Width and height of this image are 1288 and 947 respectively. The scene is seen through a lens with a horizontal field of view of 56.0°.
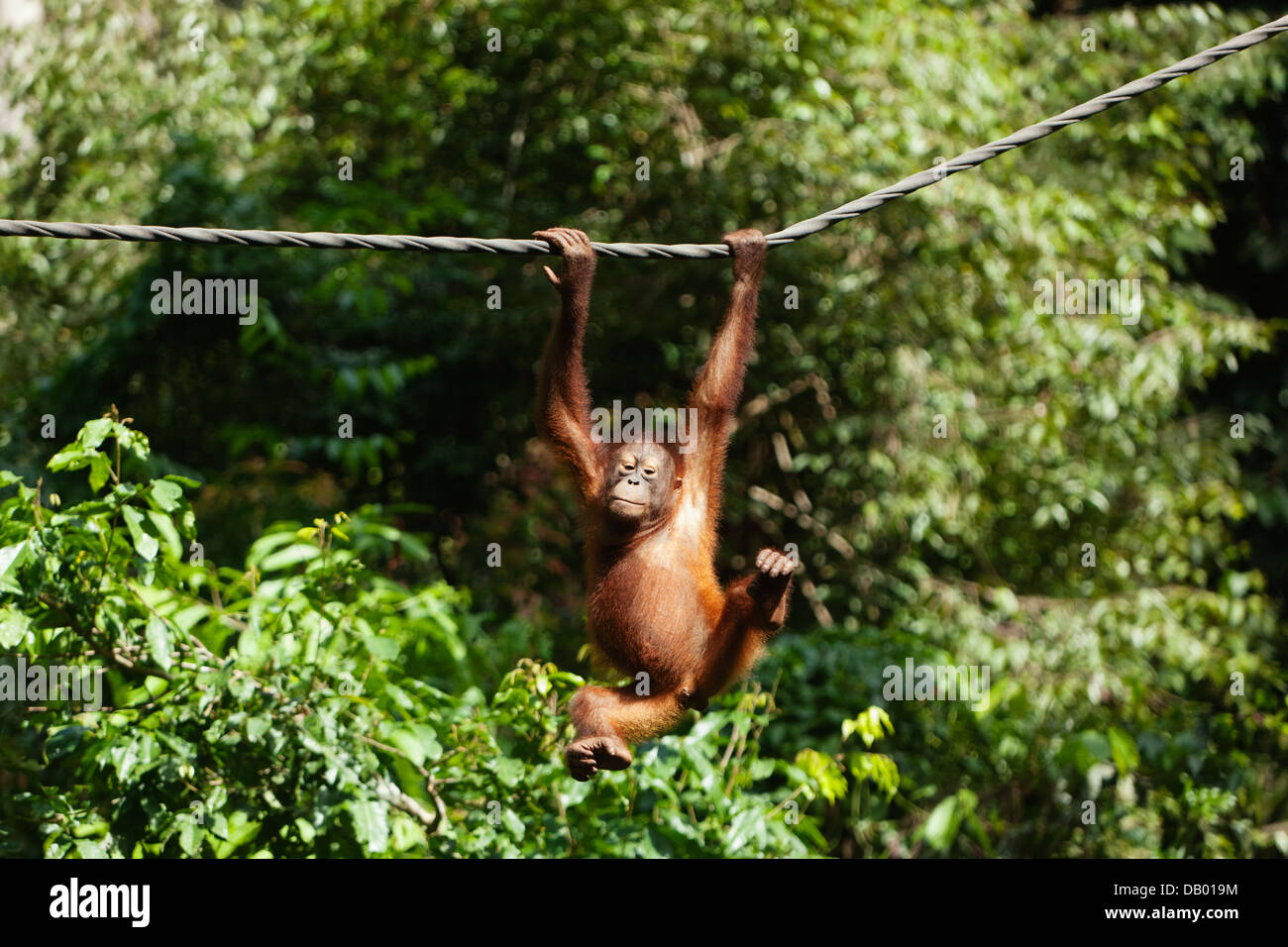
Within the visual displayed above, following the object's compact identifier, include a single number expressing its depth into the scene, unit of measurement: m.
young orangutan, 3.98
